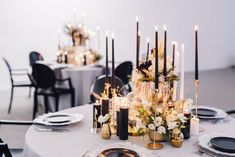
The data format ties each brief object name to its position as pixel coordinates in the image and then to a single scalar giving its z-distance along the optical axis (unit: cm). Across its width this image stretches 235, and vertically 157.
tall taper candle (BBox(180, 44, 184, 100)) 176
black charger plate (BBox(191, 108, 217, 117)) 214
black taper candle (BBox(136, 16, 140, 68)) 186
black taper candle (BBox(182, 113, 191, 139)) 175
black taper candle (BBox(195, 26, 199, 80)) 173
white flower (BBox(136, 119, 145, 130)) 169
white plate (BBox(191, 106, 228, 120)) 208
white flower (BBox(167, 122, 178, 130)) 164
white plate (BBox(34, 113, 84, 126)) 195
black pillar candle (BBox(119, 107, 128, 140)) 174
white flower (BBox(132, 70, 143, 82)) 183
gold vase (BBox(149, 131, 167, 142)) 168
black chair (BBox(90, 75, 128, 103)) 290
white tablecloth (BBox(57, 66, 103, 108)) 447
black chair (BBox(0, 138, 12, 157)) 176
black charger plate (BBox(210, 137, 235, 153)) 155
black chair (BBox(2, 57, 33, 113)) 484
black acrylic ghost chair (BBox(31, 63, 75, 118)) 429
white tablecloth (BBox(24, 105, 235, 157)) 159
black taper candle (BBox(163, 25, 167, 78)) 168
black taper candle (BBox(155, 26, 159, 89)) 160
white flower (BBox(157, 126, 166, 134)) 164
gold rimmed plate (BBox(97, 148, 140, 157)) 153
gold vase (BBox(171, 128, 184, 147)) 166
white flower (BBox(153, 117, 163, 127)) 165
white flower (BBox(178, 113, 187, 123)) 167
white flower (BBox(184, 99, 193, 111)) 183
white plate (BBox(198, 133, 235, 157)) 153
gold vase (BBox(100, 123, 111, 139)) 177
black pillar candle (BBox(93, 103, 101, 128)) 188
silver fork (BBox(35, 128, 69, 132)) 189
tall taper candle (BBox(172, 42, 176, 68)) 184
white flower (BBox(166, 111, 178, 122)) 166
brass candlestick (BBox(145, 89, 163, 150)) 165
